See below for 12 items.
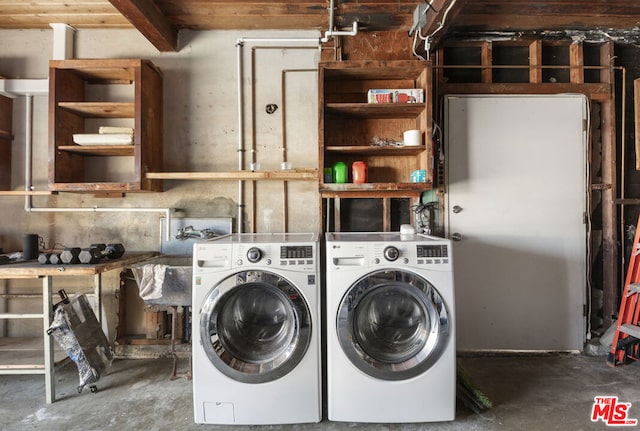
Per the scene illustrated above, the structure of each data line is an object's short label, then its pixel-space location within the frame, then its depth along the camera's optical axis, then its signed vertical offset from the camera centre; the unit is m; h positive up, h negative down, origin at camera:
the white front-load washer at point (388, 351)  1.59 -0.63
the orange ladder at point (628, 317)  2.17 -0.69
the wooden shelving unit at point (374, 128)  2.13 +0.70
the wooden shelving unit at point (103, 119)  2.18 +0.77
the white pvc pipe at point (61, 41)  2.38 +1.39
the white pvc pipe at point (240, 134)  2.47 +0.69
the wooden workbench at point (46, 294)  1.80 -0.43
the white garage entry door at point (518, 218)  2.37 +0.01
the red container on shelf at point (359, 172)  2.19 +0.34
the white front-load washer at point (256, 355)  1.60 -0.65
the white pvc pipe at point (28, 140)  2.44 +0.65
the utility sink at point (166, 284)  2.00 -0.41
